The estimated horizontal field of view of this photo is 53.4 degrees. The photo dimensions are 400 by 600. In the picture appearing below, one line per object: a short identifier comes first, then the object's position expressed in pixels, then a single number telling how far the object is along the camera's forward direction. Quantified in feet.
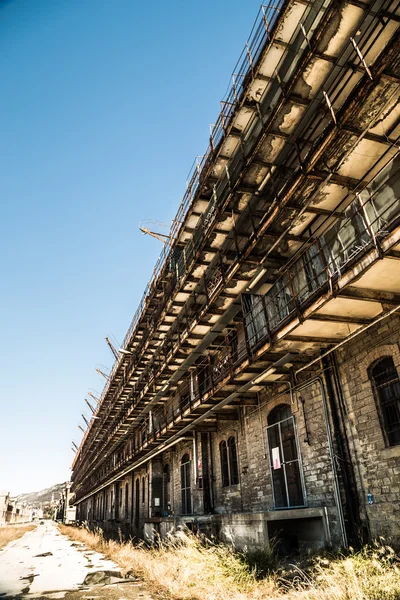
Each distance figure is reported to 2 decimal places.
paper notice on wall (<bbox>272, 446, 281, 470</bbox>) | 40.63
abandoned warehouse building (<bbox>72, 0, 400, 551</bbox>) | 25.81
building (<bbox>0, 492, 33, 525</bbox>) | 199.61
